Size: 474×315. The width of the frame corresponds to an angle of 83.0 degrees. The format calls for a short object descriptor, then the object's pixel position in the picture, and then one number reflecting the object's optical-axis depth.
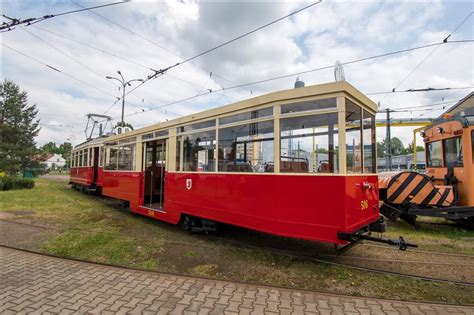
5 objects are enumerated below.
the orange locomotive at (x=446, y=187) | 6.89
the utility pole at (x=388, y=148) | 18.60
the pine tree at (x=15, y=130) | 23.80
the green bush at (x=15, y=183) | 16.05
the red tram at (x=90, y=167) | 13.84
